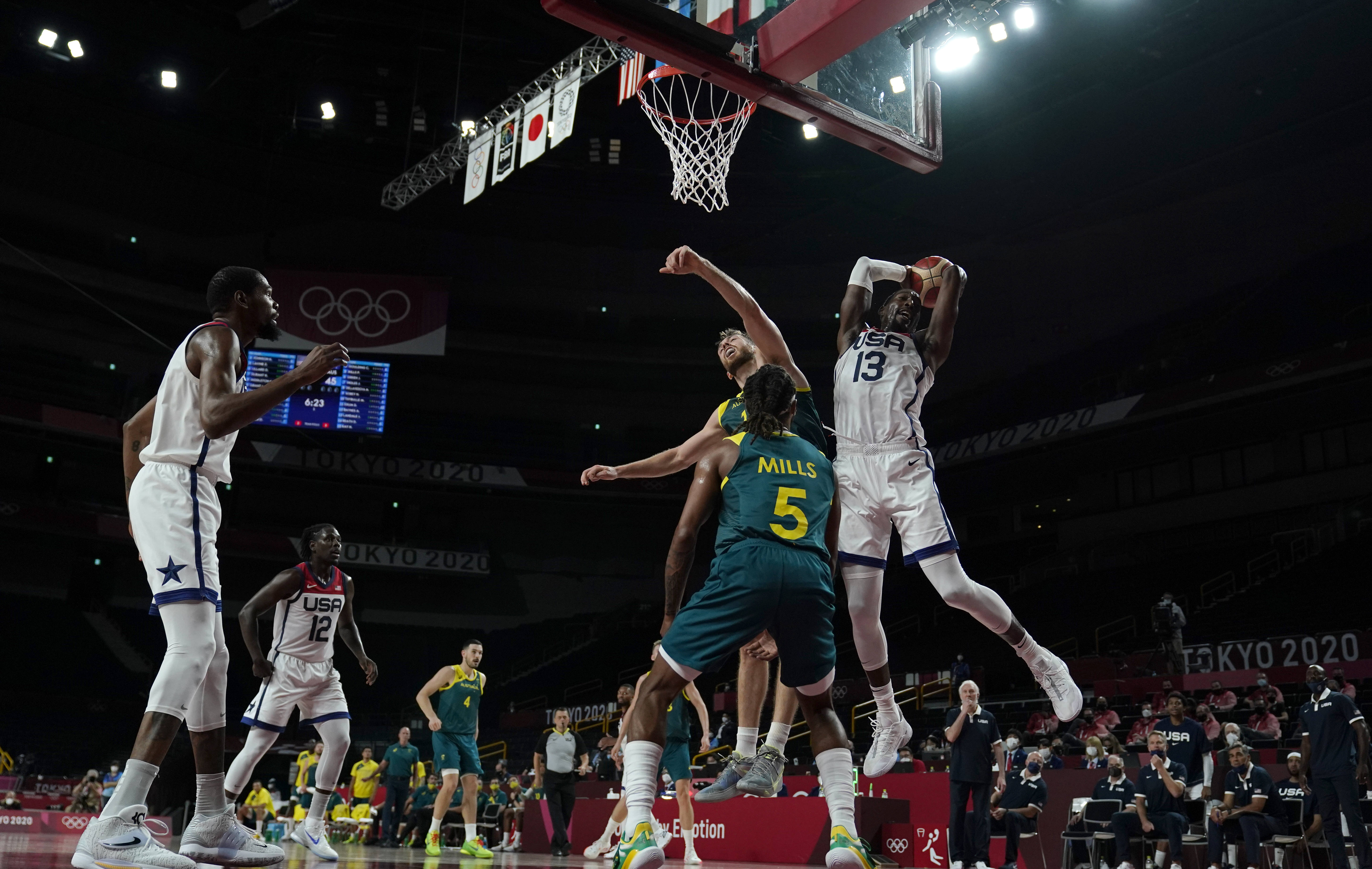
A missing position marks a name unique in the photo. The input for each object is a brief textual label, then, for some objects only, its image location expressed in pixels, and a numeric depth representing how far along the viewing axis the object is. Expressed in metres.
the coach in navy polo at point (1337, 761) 10.00
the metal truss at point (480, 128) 17.38
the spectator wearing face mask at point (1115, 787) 10.87
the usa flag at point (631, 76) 12.62
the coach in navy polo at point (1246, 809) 10.38
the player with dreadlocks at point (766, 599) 4.47
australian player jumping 5.63
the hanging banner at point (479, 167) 19.59
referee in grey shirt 13.22
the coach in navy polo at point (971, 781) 9.60
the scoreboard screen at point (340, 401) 27.05
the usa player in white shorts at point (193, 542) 4.11
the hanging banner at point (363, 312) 27.86
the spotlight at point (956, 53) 13.89
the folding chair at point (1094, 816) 10.80
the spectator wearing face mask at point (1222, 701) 15.96
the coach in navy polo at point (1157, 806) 10.41
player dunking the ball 6.17
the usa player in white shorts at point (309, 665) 7.95
